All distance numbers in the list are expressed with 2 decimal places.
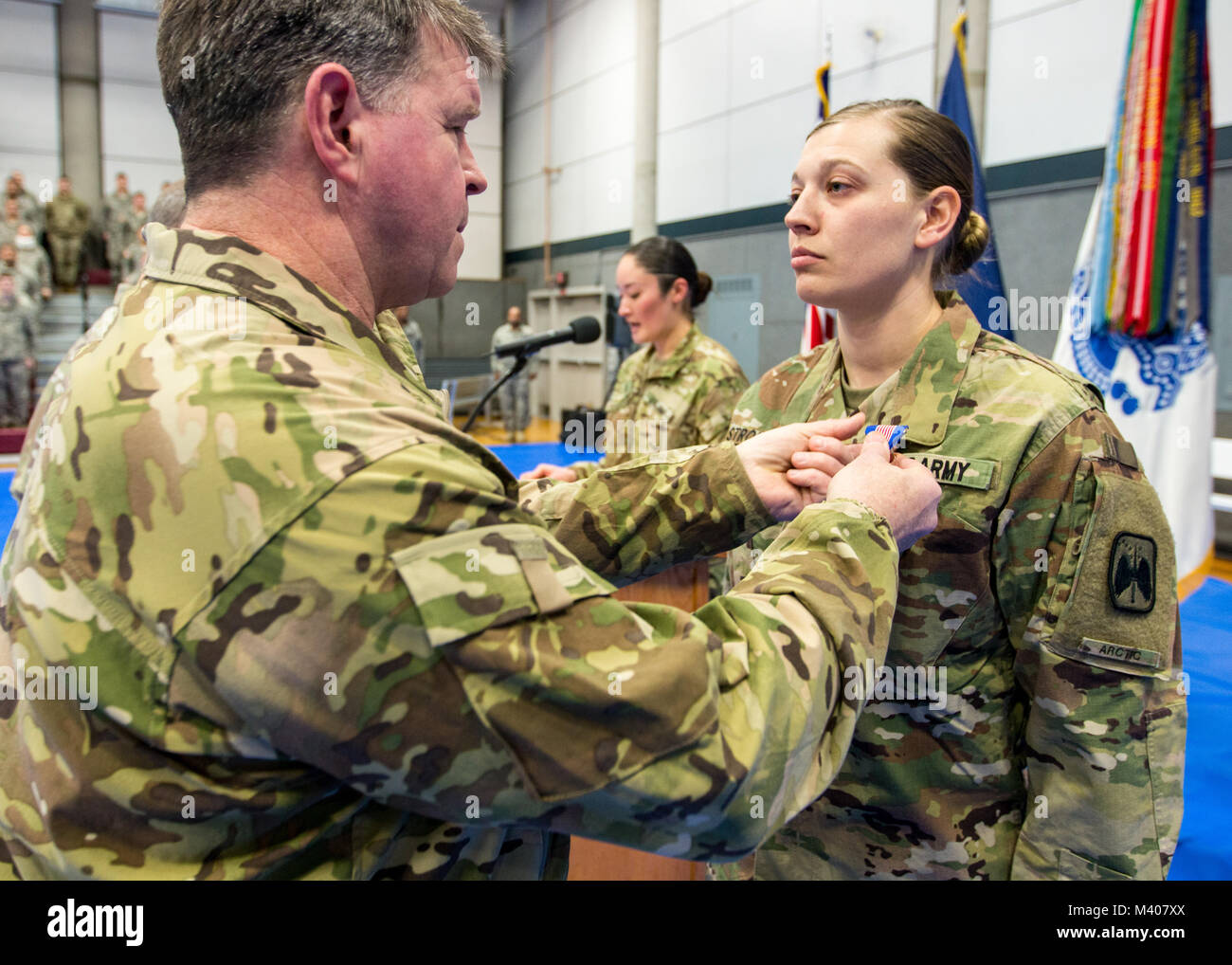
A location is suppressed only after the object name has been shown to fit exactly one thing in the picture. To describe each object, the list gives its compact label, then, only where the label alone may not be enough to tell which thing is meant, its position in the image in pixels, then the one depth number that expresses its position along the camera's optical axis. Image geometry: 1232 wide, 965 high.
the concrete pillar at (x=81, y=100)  12.15
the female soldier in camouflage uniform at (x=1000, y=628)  1.22
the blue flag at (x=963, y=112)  3.64
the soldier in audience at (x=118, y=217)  11.84
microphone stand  2.20
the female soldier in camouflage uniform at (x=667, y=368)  3.31
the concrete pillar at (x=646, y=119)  10.30
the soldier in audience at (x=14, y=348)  9.54
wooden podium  1.94
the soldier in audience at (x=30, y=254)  10.41
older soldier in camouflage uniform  0.63
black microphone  2.34
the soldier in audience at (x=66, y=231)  11.56
